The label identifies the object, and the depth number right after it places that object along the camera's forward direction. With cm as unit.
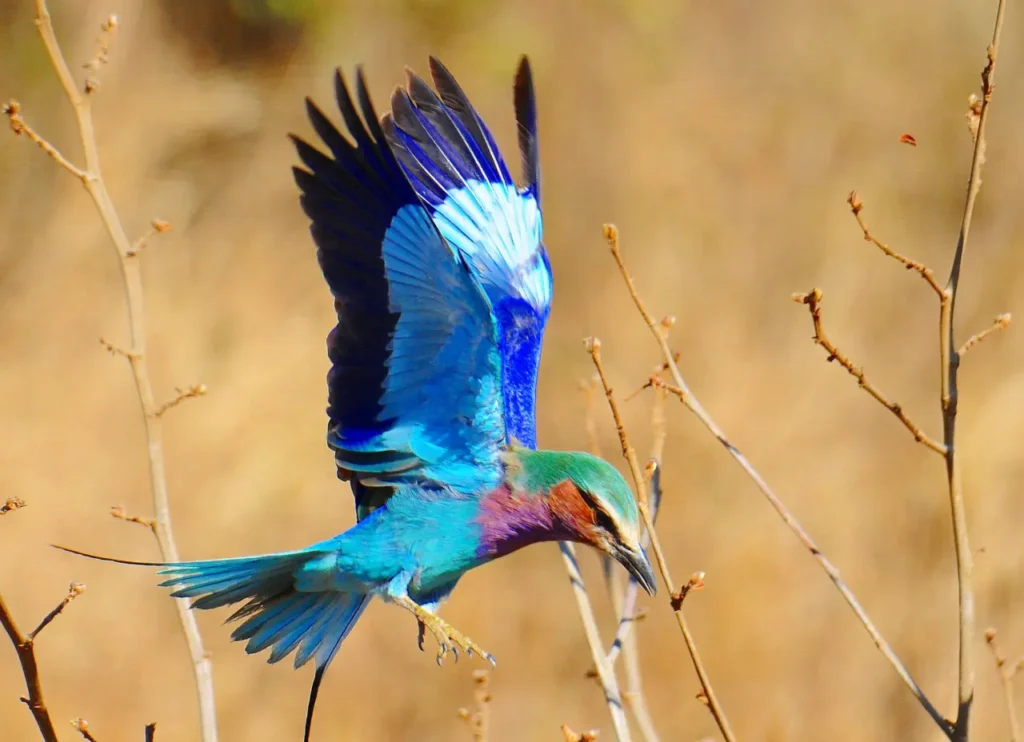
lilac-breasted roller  577
